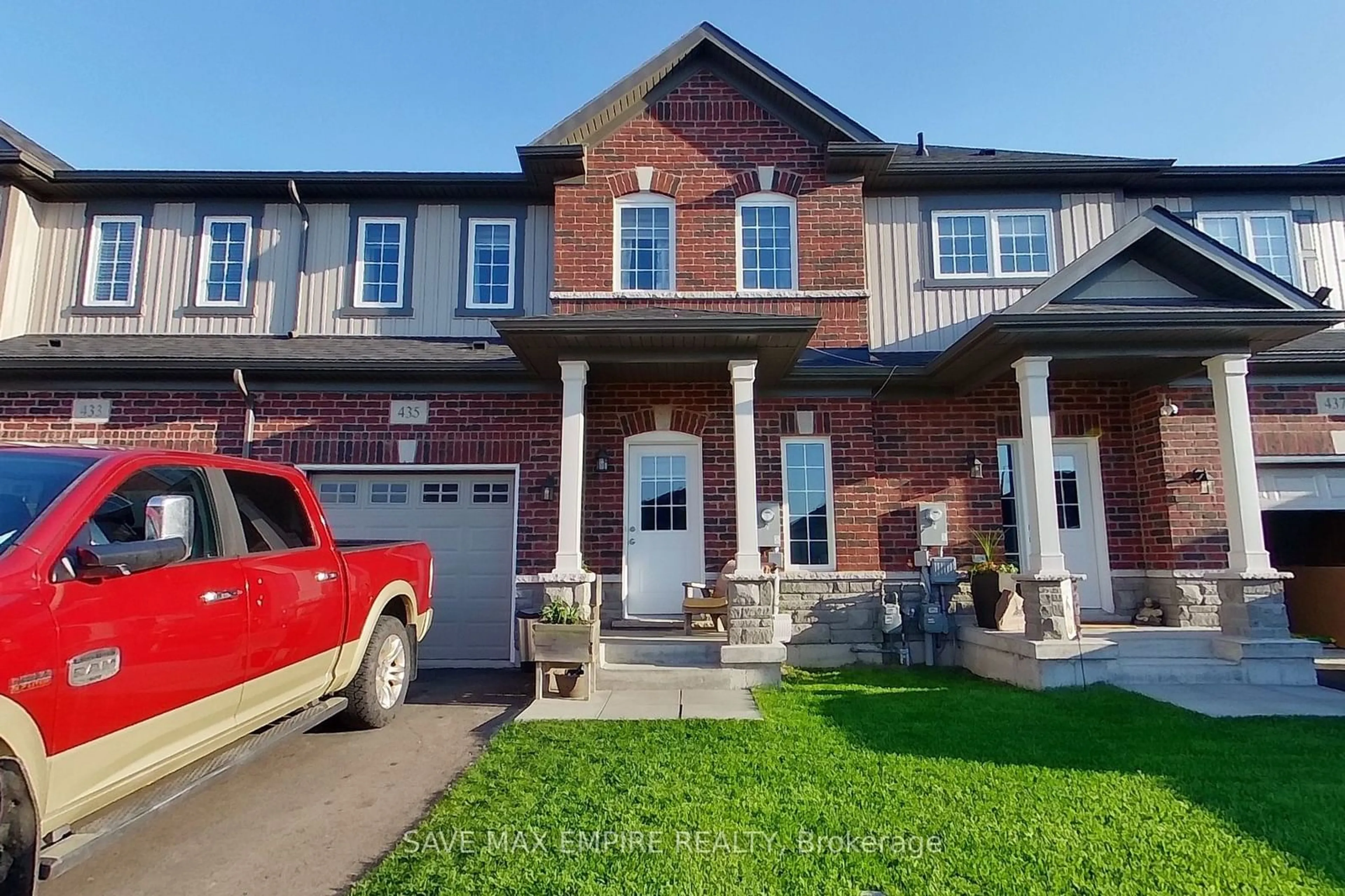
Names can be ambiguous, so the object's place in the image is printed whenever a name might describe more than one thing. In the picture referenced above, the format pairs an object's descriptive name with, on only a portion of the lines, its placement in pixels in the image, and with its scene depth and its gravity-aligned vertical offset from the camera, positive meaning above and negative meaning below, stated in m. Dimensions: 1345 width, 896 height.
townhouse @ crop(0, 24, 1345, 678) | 7.68 +2.10
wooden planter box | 6.48 -0.86
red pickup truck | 2.42 -0.31
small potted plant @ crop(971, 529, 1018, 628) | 7.93 -0.43
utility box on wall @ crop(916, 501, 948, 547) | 8.49 +0.23
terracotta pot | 6.56 -1.19
